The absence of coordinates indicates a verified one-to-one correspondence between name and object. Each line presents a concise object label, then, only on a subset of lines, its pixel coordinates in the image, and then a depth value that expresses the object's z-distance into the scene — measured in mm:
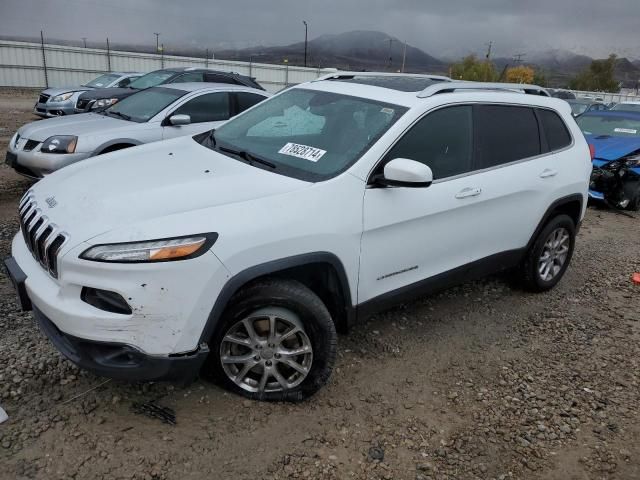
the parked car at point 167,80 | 11227
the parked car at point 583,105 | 15066
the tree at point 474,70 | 76625
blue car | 7812
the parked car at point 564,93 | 21594
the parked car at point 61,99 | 13469
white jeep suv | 2410
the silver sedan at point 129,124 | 6070
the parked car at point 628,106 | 13820
